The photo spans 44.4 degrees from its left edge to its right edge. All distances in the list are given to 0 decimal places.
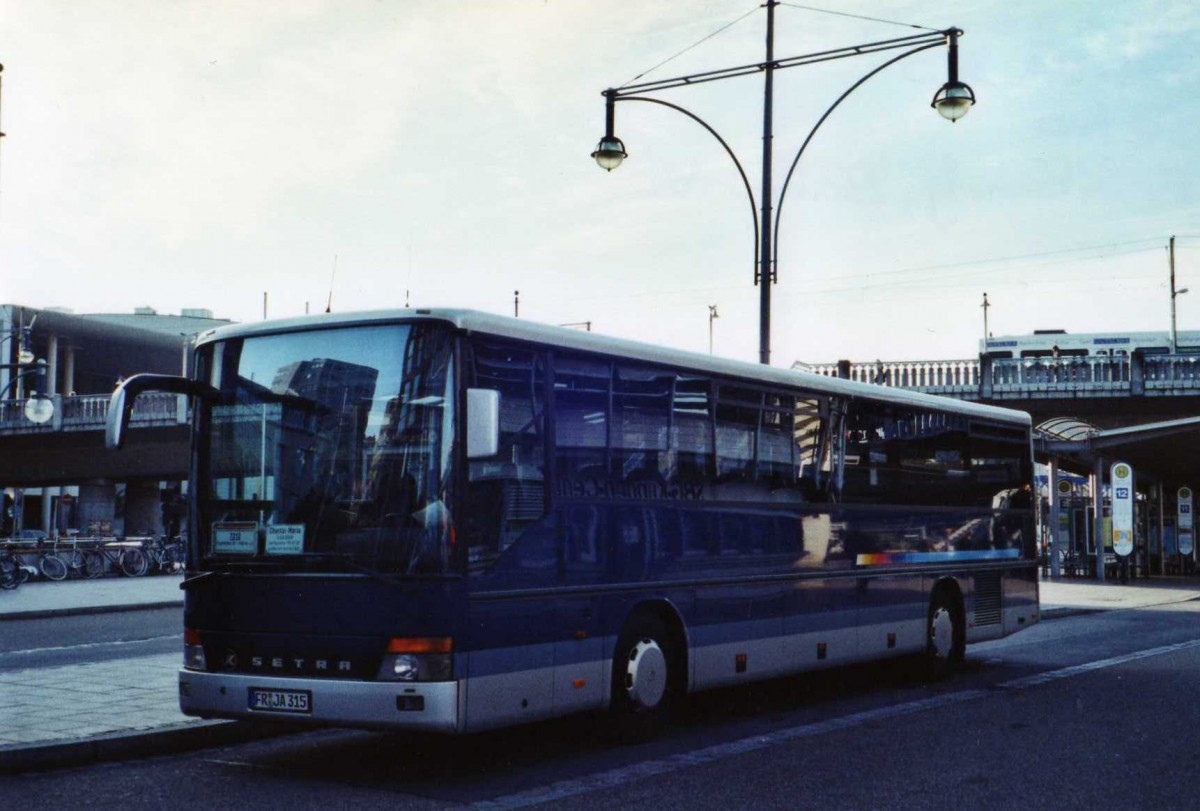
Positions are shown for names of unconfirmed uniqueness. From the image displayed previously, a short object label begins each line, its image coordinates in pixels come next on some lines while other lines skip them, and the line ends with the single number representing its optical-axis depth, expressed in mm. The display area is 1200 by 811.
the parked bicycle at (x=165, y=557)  38469
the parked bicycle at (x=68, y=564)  34719
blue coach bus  8453
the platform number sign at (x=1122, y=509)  34188
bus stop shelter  32625
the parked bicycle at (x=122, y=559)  36625
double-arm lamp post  16938
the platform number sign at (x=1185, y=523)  43750
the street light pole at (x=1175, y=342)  49212
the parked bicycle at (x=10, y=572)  30344
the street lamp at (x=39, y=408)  33031
